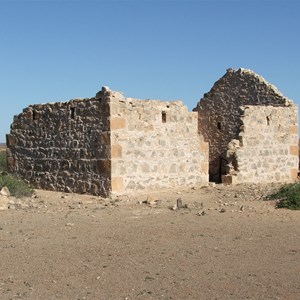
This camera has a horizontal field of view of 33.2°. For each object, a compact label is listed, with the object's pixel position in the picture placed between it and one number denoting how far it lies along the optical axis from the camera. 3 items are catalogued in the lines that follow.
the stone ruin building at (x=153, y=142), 12.32
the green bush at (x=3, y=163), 19.20
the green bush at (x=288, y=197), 10.14
